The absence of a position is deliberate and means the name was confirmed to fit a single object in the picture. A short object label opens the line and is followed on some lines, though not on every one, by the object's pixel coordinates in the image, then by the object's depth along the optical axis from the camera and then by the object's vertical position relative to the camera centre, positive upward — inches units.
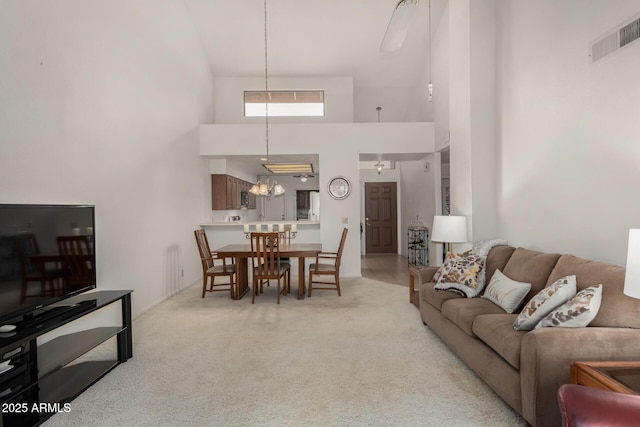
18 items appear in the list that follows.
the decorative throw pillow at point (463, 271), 132.3 -24.5
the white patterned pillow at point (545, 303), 87.4 -24.3
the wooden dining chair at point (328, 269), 196.5 -33.9
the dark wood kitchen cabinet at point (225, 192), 275.0 +15.5
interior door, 373.7 -9.1
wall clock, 248.7 +15.5
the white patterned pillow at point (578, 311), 79.0 -23.9
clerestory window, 283.6 +85.6
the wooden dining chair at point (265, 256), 182.5 -24.0
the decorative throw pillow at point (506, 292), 108.7 -27.4
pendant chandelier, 214.8 +15.2
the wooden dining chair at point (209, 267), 195.0 -32.4
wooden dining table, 188.7 -23.8
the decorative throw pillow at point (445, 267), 141.8 -24.1
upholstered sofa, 73.1 -31.3
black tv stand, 78.2 -38.5
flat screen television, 83.8 -11.3
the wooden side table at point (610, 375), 59.7 -30.3
